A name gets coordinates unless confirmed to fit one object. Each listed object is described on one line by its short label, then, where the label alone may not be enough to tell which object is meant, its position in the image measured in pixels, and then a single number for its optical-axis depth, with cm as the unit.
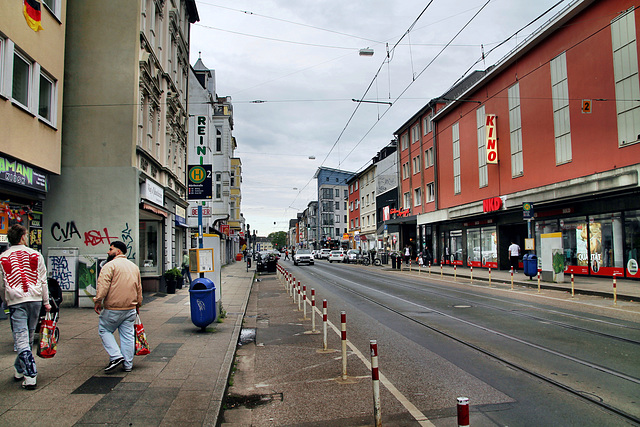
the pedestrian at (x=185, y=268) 1978
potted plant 1717
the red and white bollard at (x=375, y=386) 414
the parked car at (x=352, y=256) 5101
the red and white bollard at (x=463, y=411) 273
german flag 915
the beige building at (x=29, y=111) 981
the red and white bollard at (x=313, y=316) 976
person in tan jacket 616
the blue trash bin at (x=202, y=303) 909
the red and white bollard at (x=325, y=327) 752
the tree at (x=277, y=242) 19375
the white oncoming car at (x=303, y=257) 4638
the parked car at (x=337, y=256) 5619
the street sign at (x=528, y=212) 2066
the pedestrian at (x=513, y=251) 2533
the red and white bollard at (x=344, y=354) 614
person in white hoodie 536
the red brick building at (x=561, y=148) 1827
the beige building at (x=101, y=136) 1320
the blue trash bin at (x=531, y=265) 2006
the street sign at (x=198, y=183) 1230
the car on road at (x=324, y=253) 6999
